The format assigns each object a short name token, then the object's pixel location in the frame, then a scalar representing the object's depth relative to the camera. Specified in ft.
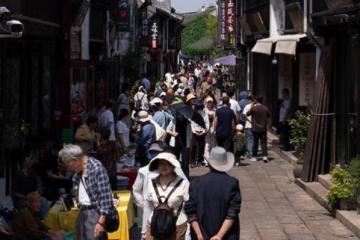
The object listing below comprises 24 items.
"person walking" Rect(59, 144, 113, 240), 28.78
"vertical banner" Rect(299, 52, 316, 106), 82.12
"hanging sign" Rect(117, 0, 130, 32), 116.30
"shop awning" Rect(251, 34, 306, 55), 74.99
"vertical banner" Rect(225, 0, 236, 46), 146.61
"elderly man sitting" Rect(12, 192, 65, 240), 34.60
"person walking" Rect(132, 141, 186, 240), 30.12
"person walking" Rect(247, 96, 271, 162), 72.13
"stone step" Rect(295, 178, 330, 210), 51.17
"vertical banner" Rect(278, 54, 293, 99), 89.97
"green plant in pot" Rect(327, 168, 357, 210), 45.55
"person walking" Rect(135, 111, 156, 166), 49.06
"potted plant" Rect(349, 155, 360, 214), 44.70
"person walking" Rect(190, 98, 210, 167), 68.23
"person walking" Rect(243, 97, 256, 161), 74.14
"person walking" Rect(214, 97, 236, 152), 67.92
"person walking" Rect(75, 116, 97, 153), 46.62
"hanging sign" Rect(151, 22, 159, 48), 190.89
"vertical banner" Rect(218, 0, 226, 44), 153.79
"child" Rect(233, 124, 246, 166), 70.69
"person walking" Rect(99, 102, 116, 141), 66.27
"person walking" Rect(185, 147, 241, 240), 27.32
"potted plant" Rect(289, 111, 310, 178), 63.52
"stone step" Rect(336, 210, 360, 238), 42.24
